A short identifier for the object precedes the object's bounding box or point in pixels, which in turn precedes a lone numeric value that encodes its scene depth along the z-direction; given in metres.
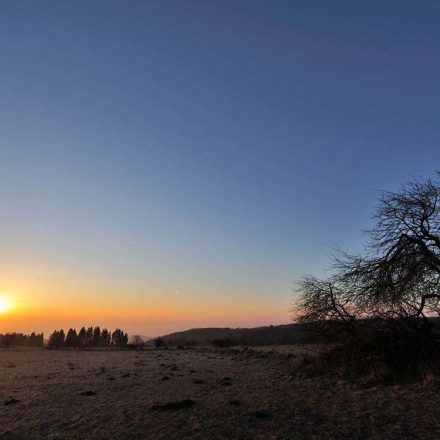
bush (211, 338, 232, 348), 78.34
